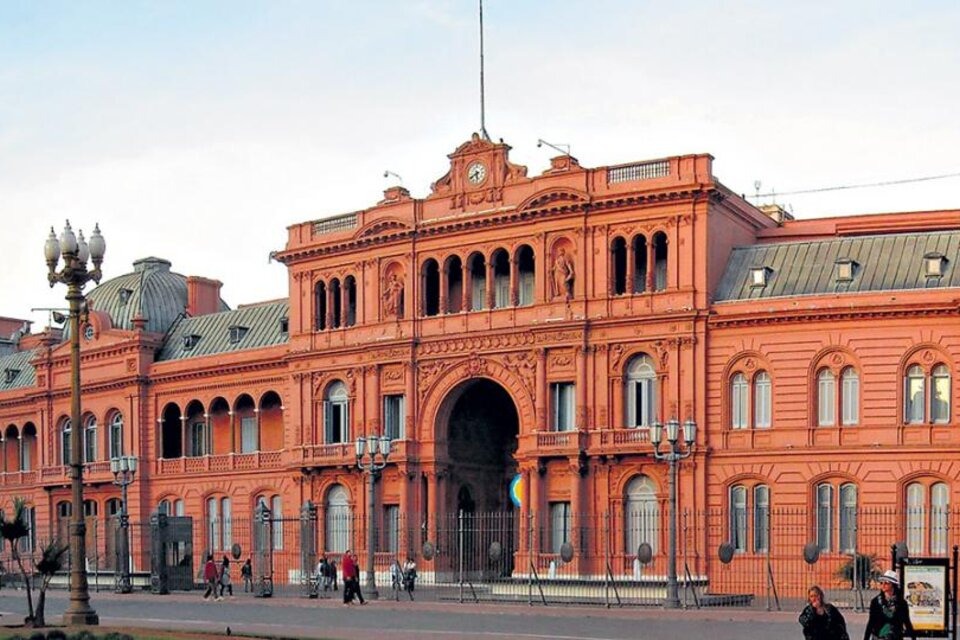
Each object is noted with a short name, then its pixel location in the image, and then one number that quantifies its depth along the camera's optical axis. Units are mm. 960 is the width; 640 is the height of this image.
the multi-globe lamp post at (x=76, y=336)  32719
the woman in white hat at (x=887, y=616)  21844
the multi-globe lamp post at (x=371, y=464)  51844
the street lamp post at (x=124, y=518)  61500
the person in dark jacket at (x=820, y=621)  21156
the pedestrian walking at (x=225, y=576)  55781
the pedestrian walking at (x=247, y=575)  60125
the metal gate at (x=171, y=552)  61031
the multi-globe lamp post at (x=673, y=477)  44688
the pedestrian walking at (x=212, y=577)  54594
